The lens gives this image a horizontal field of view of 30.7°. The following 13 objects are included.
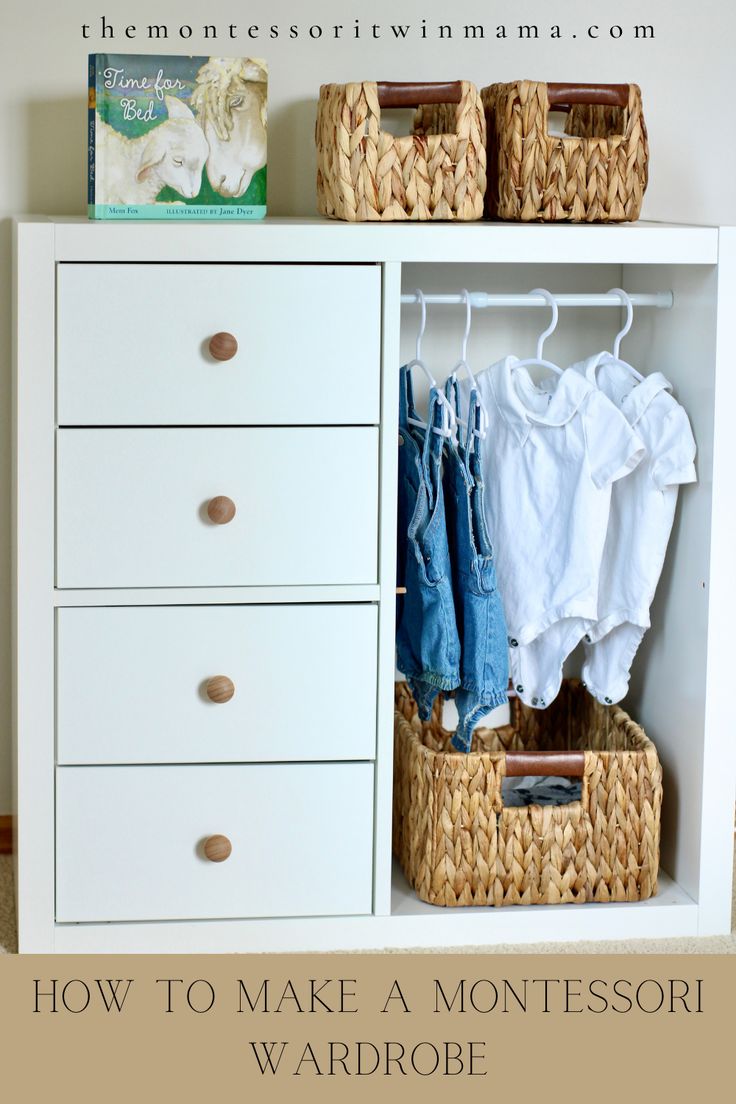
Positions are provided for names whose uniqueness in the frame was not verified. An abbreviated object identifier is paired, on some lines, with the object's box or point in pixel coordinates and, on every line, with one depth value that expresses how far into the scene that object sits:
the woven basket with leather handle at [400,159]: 2.01
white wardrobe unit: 1.88
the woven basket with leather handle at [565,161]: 2.07
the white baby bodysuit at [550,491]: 2.09
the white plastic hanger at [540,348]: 2.06
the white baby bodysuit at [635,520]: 2.06
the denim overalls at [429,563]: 2.02
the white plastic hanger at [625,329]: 2.10
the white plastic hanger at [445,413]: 2.03
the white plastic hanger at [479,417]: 2.05
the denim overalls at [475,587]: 2.04
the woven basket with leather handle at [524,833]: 2.07
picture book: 1.95
